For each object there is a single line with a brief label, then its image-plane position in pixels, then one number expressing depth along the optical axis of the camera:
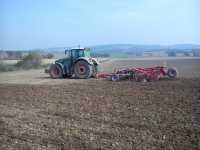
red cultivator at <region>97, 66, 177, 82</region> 18.44
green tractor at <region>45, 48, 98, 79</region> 21.05
